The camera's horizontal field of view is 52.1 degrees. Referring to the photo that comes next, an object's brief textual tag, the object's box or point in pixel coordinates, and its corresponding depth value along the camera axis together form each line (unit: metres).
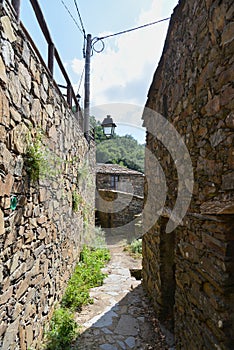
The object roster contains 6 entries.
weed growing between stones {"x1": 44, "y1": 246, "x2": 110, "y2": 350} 2.78
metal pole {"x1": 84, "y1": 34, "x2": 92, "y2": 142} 6.29
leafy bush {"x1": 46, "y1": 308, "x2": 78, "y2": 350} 2.71
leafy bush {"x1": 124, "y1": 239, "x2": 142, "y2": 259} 7.42
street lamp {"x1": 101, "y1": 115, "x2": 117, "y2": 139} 6.05
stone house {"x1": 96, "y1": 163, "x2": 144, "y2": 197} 13.44
